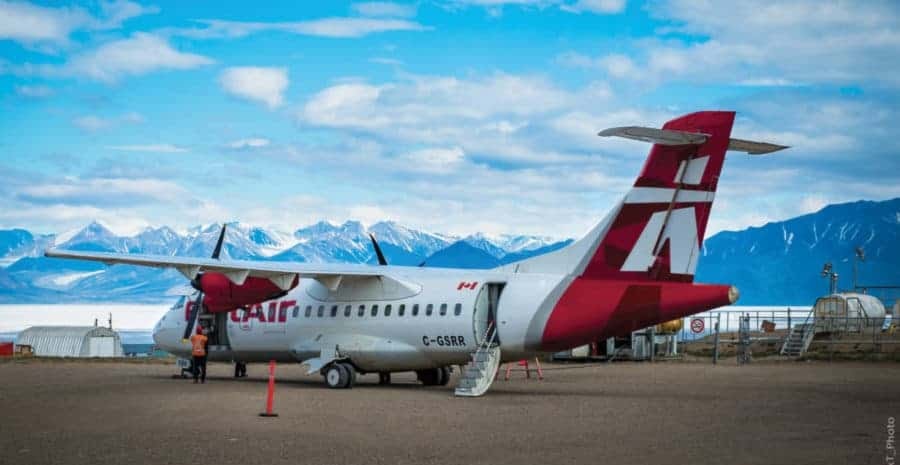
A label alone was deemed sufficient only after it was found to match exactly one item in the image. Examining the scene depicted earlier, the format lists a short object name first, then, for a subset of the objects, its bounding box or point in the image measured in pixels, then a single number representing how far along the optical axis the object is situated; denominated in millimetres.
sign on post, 52844
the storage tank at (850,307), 60812
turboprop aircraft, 23266
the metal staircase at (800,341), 48312
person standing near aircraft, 29766
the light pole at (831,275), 70188
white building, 68125
